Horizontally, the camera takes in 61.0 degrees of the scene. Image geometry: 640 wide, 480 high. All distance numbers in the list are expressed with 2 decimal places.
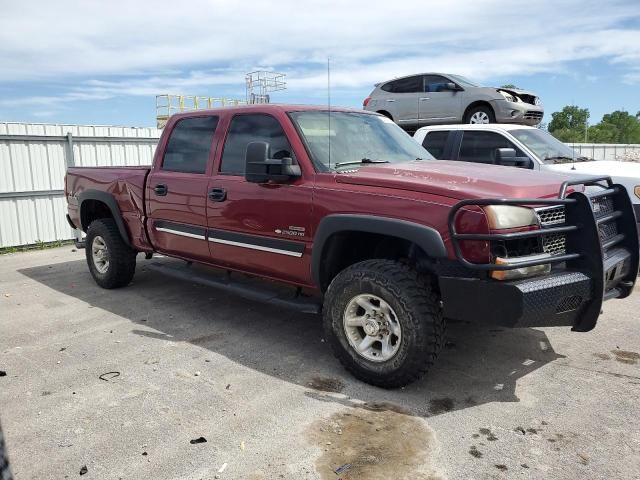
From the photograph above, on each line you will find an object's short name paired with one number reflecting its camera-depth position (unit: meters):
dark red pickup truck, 3.26
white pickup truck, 6.91
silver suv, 10.60
